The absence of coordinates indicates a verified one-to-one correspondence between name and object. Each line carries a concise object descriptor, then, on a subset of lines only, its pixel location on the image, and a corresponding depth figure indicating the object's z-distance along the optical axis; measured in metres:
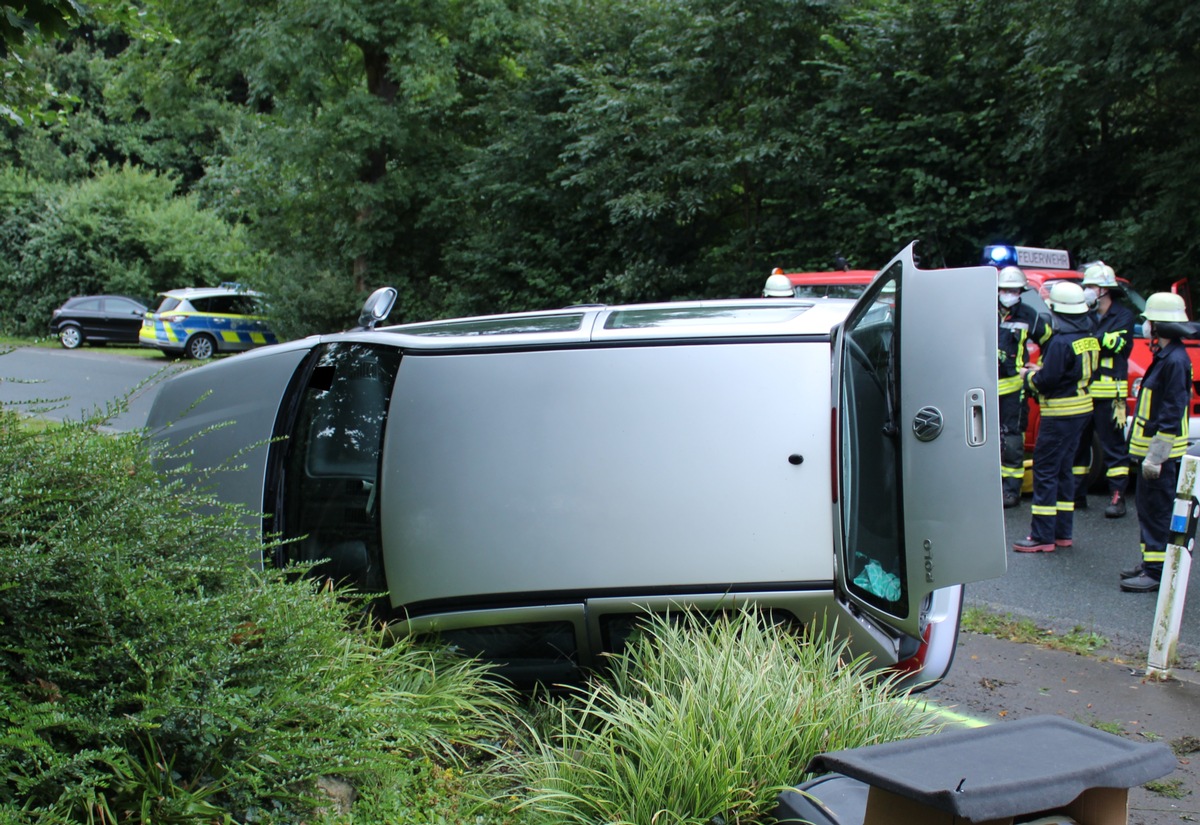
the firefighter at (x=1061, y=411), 7.61
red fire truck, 9.23
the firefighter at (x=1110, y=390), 7.90
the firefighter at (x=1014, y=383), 8.62
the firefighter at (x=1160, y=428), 6.60
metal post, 5.12
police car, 24.95
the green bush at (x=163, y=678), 2.57
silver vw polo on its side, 3.29
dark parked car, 28.30
